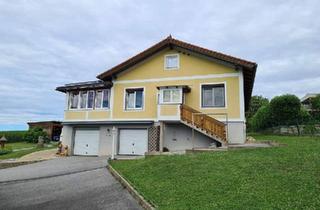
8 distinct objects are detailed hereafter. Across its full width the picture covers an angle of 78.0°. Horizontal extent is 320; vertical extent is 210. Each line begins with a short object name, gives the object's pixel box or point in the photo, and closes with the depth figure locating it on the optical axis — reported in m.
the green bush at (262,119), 27.76
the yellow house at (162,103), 13.17
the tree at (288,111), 25.14
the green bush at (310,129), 20.89
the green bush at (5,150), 19.02
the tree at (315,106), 33.61
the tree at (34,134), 26.51
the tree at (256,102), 47.05
